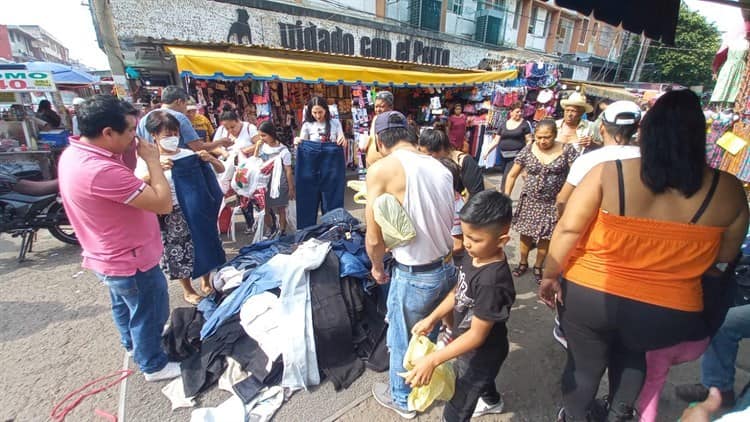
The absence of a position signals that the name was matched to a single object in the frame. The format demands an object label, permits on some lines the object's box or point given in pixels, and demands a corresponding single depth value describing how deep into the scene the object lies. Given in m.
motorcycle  3.84
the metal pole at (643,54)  16.81
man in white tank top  1.54
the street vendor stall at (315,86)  4.94
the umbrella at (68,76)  10.95
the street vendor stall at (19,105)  6.08
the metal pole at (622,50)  20.84
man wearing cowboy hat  3.23
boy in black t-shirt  1.32
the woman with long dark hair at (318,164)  4.02
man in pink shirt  1.67
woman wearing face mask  2.47
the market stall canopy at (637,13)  2.18
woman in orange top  1.21
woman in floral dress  2.88
